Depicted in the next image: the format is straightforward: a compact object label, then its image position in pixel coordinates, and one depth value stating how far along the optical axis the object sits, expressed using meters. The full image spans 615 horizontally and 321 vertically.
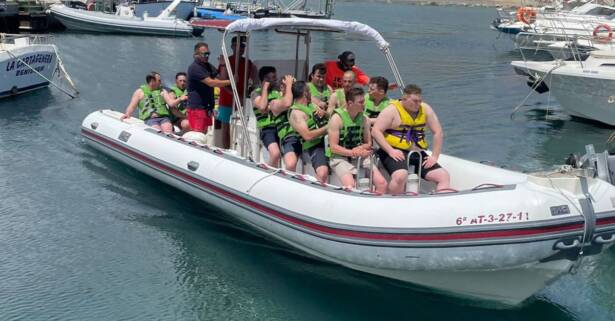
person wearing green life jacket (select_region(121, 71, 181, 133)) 11.41
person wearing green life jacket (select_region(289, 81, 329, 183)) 8.27
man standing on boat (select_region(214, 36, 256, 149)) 9.42
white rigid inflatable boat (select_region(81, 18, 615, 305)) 6.56
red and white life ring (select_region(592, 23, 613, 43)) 20.16
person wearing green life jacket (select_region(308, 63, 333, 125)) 8.90
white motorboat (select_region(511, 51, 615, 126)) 16.61
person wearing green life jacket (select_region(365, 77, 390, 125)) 8.16
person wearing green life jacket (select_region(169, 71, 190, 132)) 11.45
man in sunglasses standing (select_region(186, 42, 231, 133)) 9.94
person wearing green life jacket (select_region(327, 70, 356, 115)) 8.40
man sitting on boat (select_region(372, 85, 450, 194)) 7.58
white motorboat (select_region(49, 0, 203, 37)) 37.25
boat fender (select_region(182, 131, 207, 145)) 10.20
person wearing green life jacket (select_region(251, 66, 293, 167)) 8.80
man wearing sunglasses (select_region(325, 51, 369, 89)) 9.52
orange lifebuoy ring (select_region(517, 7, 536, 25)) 28.90
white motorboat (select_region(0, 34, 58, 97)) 17.30
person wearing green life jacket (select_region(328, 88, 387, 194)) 7.74
